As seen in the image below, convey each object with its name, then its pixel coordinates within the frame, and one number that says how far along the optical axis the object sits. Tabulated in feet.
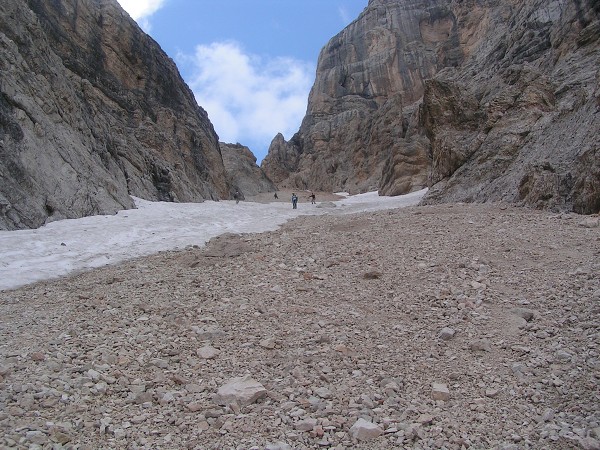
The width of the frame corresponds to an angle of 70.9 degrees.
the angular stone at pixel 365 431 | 13.71
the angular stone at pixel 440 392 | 15.61
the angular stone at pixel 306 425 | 14.24
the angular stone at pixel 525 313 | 20.80
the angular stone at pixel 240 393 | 15.94
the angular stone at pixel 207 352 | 19.36
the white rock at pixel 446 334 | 20.10
